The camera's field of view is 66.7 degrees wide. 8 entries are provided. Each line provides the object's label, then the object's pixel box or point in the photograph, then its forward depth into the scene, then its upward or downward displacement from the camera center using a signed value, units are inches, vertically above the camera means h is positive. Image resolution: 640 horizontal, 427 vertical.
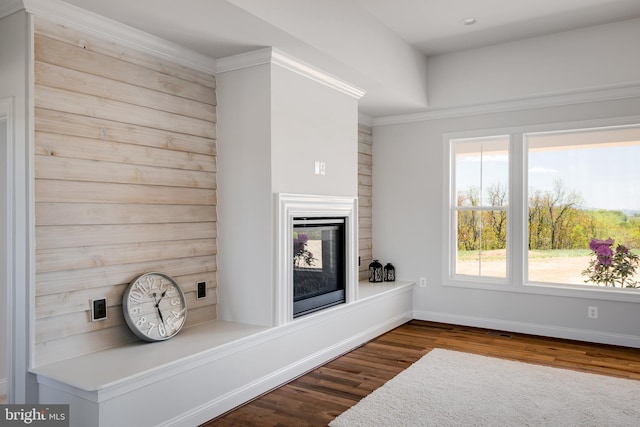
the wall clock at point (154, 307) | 118.2 -23.8
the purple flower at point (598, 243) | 185.0 -11.0
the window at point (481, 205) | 202.8 +3.9
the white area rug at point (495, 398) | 113.6 -47.9
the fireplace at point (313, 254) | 140.0 -13.1
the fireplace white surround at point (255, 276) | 102.4 -18.5
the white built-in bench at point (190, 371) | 94.9 -36.4
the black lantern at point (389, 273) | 222.7 -27.2
